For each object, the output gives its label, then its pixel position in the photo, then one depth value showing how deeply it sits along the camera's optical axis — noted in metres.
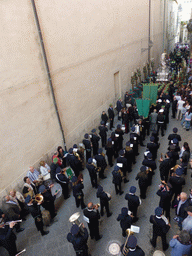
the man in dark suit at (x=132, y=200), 5.25
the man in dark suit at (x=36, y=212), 5.31
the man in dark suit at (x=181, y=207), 4.89
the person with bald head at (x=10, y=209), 5.59
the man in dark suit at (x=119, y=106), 12.94
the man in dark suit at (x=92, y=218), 4.93
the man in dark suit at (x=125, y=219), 4.70
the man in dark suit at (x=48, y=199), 5.69
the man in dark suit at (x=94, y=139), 9.16
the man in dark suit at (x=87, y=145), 8.71
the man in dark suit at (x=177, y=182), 5.57
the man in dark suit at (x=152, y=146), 7.66
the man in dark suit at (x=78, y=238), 4.15
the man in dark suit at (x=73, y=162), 7.62
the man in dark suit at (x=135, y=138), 8.41
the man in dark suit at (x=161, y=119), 9.69
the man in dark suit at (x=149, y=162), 6.63
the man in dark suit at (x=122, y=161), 6.96
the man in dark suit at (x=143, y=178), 6.04
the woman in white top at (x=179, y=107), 10.95
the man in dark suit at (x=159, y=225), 4.43
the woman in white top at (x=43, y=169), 7.35
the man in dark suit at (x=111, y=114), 11.78
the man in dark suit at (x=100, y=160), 7.33
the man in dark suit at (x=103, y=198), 5.52
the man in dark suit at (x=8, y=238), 4.73
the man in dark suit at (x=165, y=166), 6.54
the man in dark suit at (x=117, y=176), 6.31
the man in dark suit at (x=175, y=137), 7.97
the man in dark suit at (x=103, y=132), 9.78
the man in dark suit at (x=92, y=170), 6.83
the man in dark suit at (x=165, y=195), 5.28
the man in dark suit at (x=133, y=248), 3.62
